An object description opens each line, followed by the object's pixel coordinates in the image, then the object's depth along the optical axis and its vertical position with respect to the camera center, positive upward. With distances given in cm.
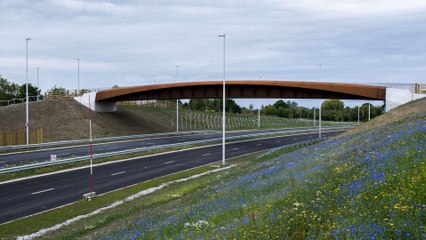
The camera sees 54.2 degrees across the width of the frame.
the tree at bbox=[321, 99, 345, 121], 16876 +169
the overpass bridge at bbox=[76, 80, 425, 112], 4816 +293
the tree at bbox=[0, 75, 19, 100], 10585 +611
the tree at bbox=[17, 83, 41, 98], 9806 +509
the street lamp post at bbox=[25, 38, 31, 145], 4954 -295
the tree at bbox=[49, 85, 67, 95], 11607 +666
